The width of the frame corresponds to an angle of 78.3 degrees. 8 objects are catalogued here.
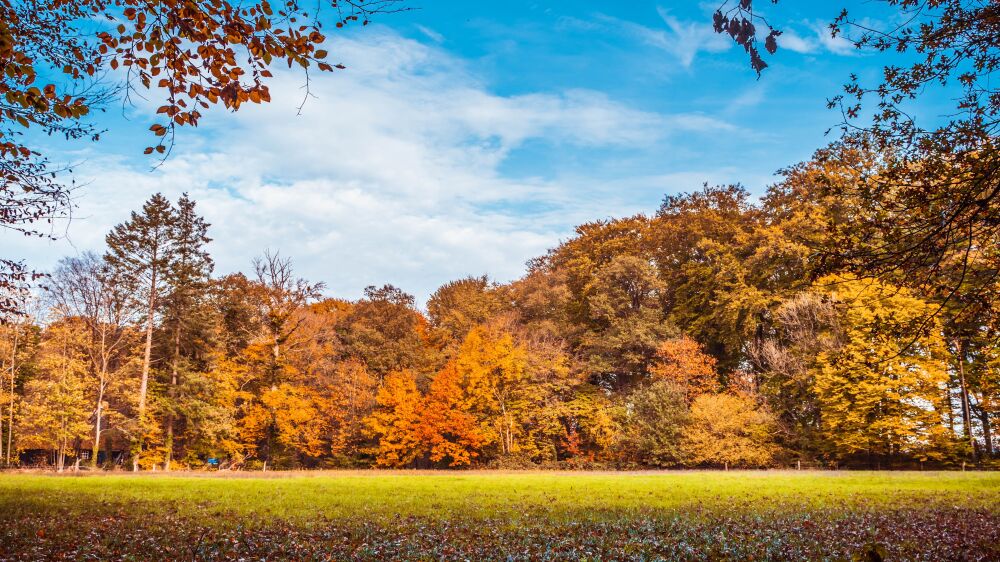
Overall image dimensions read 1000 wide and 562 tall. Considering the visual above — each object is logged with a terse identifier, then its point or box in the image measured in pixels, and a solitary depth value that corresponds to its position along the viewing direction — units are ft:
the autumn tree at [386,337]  160.86
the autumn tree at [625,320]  138.82
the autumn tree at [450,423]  137.90
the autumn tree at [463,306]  161.99
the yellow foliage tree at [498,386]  137.80
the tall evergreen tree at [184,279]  135.54
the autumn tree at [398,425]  142.20
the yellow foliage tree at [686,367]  129.29
